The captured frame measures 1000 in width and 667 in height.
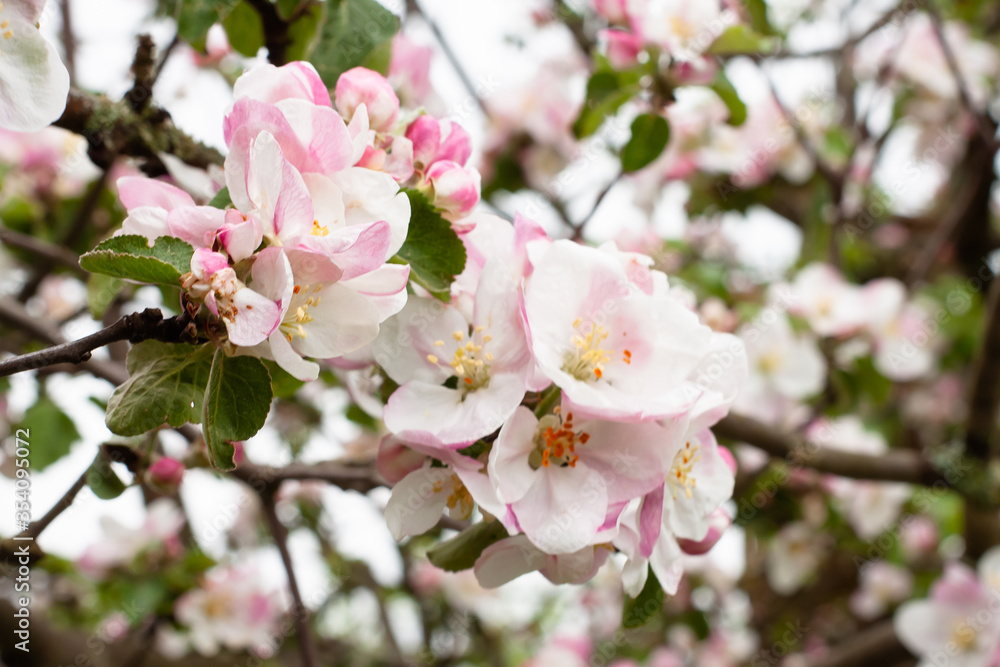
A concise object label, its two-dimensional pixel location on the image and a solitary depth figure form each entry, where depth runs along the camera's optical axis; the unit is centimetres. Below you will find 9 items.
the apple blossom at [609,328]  52
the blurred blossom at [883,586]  212
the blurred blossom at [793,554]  195
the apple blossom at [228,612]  87
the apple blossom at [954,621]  84
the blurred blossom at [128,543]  89
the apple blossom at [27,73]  49
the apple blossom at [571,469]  51
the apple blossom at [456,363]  51
